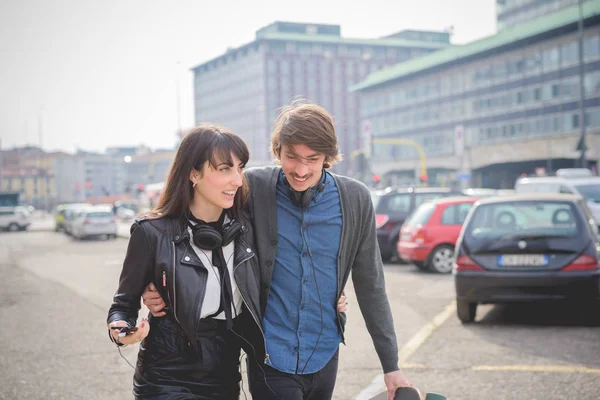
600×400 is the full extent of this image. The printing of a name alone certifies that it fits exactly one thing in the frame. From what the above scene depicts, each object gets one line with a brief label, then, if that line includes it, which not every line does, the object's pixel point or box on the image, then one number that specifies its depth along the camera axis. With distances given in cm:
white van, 2208
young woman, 263
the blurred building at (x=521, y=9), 8869
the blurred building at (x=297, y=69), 11425
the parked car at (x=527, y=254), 794
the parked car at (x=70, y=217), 3682
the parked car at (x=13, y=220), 4794
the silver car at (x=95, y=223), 3412
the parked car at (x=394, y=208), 1634
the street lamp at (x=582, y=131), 3266
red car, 1427
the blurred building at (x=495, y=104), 5766
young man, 271
